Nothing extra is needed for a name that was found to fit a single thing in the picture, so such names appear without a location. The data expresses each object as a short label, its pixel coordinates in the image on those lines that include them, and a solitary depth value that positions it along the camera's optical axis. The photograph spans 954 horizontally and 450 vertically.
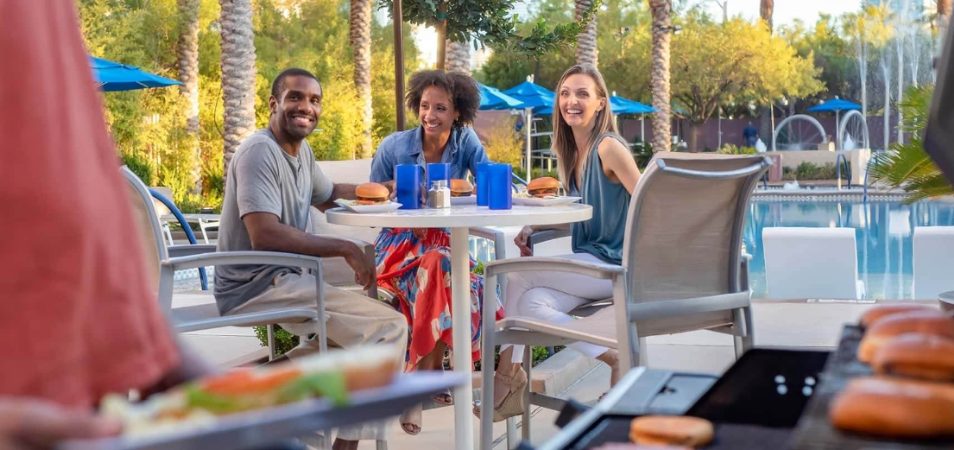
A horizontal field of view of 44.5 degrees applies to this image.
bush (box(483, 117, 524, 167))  22.88
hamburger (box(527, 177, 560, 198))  4.44
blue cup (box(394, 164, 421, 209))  4.22
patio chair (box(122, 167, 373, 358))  3.49
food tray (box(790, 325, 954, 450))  1.01
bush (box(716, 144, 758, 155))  28.06
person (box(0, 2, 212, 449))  1.13
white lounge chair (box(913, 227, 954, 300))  7.29
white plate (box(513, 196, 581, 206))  4.19
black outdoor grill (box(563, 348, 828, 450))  1.51
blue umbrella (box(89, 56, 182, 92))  14.27
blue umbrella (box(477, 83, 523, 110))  21.08
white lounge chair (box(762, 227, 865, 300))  7.54
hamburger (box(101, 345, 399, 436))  0.91
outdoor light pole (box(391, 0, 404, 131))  8.22
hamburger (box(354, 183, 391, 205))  4.11
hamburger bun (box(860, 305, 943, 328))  1.42
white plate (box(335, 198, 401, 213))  3.92
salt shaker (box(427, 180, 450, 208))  4.21
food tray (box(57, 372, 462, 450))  0.83
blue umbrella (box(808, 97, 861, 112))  37.08
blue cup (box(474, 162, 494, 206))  4.11
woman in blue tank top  4.09
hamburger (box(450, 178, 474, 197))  4.80
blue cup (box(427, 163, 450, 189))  4.37
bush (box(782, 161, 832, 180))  28.78
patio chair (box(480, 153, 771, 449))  3.37
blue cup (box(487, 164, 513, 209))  4.07
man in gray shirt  3.89
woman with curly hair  4.50
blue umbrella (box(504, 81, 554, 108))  23.43
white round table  3.63
